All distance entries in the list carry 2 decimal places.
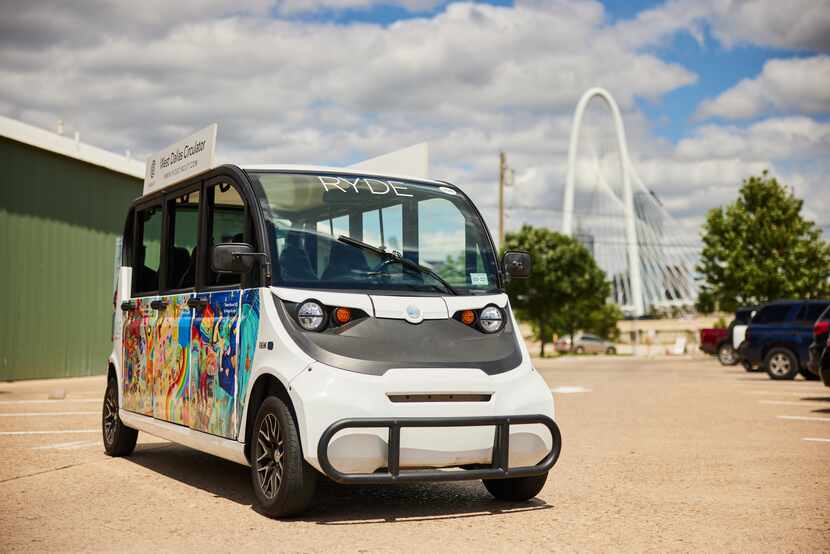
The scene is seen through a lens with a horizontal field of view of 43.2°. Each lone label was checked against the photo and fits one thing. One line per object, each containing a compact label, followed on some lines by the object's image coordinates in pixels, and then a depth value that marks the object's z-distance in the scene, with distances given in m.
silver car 76.44
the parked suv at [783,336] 23.36
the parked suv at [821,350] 13.27
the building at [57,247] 21.44
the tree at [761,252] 45.88
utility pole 53.09
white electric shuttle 5.97
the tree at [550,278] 55.81
